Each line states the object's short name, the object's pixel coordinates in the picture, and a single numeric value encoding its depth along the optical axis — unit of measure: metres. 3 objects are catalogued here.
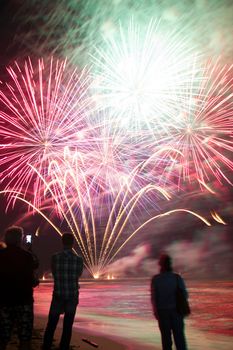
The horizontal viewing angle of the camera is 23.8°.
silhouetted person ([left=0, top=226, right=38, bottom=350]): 5.68
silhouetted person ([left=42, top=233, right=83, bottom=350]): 7.24
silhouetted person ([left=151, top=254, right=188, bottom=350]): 6.57
